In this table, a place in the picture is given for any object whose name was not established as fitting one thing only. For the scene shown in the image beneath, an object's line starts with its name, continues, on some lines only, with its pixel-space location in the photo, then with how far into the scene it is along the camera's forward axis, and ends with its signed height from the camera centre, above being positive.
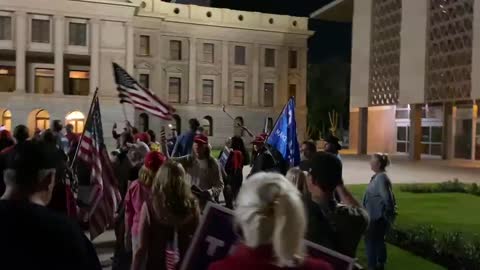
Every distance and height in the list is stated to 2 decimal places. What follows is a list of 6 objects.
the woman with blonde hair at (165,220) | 4.38 -0.77
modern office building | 32.62 +2.90
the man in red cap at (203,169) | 8.06 -0.69
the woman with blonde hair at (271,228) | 2.25 -0.42
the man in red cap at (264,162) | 9.43 -0.67
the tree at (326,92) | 71.62 +3.79
